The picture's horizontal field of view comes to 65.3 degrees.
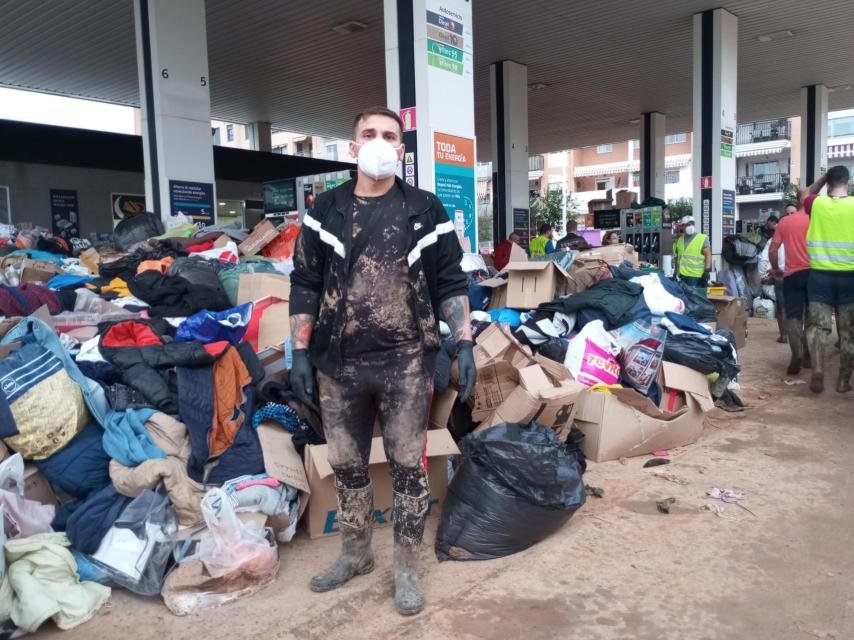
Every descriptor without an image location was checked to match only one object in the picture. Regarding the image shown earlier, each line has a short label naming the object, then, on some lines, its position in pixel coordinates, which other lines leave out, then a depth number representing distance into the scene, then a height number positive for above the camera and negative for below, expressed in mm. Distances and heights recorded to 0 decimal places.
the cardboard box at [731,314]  7043 -733
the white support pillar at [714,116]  11258 +2182
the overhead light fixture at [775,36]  12688 +3978
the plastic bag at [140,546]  2660 -1155
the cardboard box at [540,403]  3588 -831
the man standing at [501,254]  9405 -37
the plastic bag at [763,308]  11414 -1097
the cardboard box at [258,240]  5983 +171
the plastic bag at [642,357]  4586 -759
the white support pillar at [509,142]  14141 +2336
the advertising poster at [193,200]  8664 +797
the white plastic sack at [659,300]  5180 -417
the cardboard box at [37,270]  5242 -44
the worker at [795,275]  6086 -297
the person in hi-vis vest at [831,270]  5488 -236
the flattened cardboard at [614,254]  6406 -53
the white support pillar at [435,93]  6055 +1484
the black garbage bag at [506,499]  2895 -1090
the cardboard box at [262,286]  4367 -182
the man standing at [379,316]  2434 -227
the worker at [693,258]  9320 -169
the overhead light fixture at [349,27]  11672 +4058
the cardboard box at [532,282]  5285 -259
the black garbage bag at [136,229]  7047 +352
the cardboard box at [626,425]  4152 -1130
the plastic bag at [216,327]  3672 -372
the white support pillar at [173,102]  8531 +2071
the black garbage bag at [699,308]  5789 -541
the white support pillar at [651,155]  19484 +2697
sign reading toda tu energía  6172 +688
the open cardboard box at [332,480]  3090 -1071
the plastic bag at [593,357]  4535 -741
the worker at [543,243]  14203 +159
